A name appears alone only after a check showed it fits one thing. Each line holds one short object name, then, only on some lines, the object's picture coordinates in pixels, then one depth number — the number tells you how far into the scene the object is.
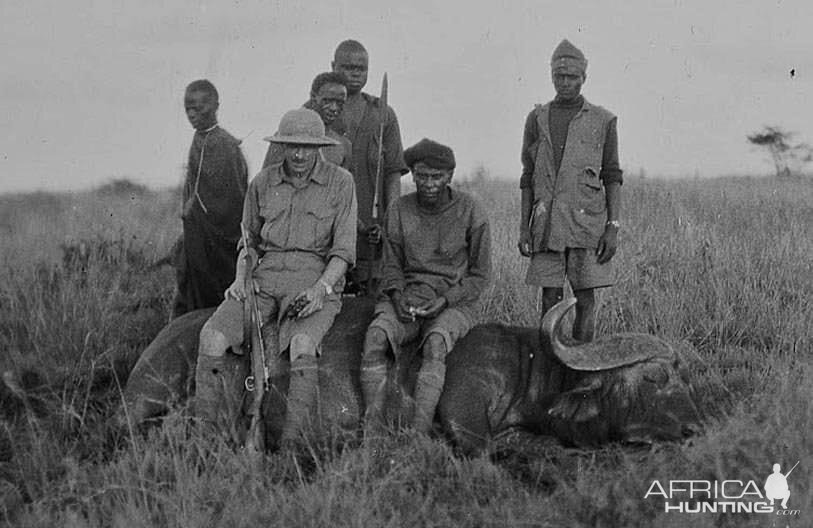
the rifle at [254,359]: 5.22
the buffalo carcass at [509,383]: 5.41
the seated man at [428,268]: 5.58
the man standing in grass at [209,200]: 7.25
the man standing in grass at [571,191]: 6.25
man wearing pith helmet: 5.44
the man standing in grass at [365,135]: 7.15
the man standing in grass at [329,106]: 6.56
